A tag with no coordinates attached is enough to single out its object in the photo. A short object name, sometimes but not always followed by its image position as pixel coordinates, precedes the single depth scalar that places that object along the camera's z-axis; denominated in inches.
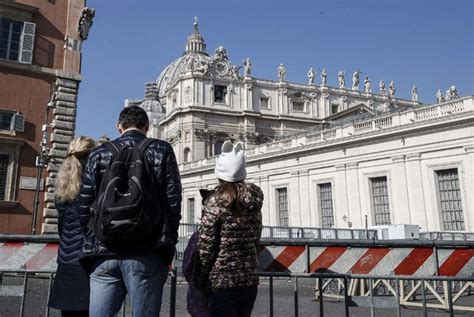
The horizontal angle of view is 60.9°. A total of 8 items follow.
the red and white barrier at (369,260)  179.0
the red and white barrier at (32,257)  195.8
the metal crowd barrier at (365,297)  173.2
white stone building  868.6
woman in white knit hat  122.3
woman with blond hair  140.9
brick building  593.3
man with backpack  112.3
